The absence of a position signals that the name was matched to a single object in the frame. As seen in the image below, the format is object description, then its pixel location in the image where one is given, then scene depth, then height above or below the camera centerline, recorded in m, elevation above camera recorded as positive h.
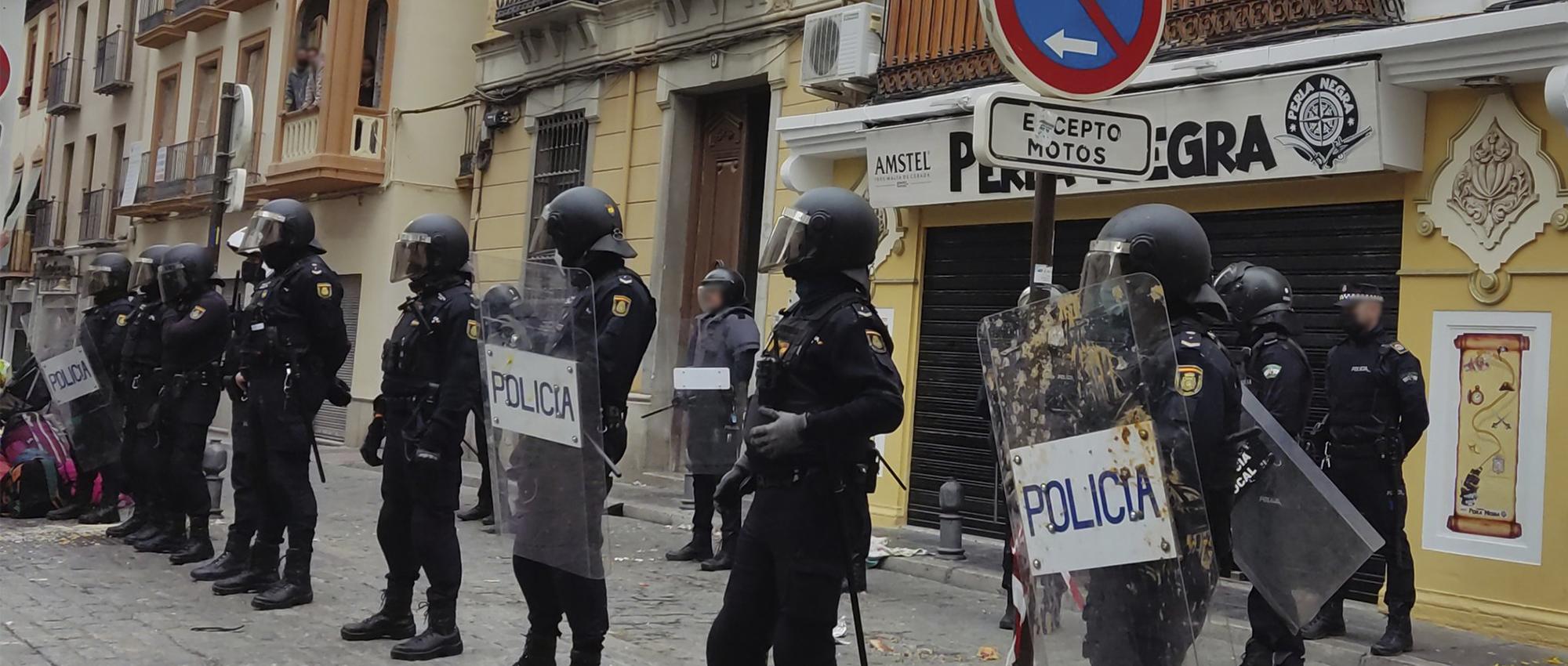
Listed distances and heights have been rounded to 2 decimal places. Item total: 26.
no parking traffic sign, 4.64 +1.18
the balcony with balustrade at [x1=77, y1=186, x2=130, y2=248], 32.09 +2.66
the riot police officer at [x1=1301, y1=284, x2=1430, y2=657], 7.52 +0.01
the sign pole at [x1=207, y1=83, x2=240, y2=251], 10.55 +1.30
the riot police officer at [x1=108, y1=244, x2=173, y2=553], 9.48 -0.33
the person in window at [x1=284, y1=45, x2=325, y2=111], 22.31 +4.16
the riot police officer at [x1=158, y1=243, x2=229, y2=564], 8.90 -0.27
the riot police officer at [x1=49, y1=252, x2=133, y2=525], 10.43 +0.07
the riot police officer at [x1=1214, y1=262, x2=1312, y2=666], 6.47 +0.29
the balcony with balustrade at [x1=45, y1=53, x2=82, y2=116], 34.75 +5.95
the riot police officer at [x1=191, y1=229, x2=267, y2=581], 7.56 -0.63
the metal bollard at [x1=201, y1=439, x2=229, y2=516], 10.91 -0.86
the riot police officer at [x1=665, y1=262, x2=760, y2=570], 9.96 -0.18
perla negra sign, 8.80 +1.85
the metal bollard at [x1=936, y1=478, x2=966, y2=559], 10.41 -0.88
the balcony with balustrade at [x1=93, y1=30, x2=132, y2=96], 30.86 +5.86
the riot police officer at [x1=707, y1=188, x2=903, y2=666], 4.38 -0.20
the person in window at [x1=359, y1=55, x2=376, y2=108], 21.83 +4.03
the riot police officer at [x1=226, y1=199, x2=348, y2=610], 7.39 -0.07
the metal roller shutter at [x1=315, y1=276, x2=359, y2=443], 21.58 -0.77
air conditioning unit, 12.91 +3.01
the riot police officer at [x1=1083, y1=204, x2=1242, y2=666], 3.50 +0.01
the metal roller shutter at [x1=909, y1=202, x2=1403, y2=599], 9.87 +0.81
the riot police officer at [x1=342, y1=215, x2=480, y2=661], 6.21 -0.26
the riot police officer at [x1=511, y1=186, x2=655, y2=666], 5.37 +0.14
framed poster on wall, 8.20 +0.01
